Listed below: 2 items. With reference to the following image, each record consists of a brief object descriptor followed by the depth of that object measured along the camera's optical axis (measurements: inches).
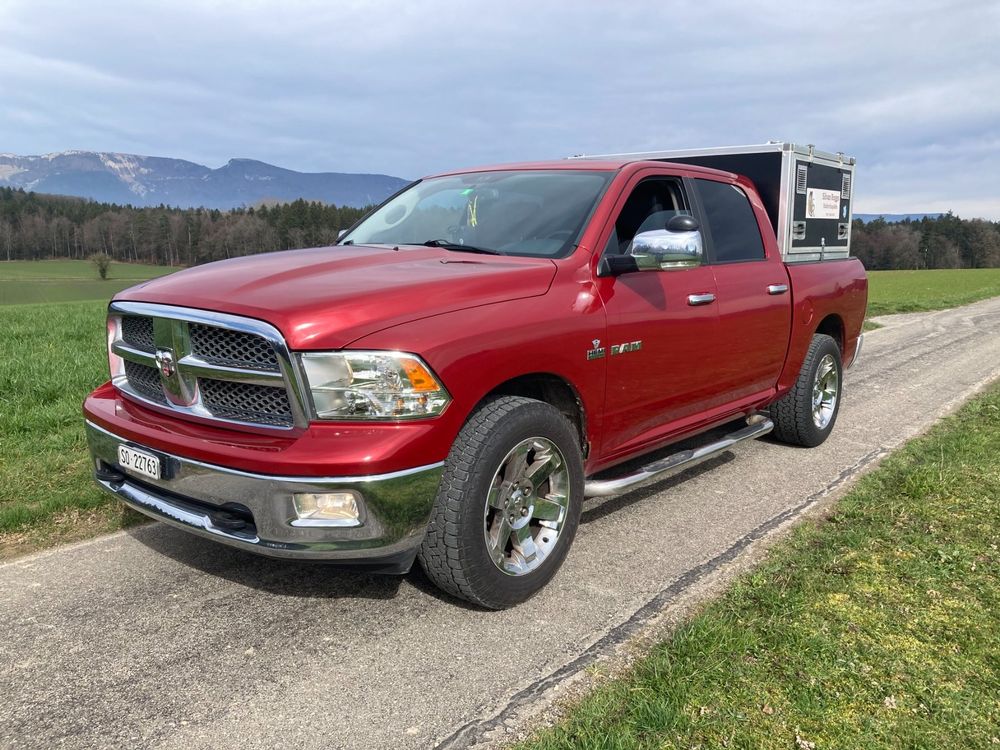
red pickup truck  106.3
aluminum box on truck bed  247.1
